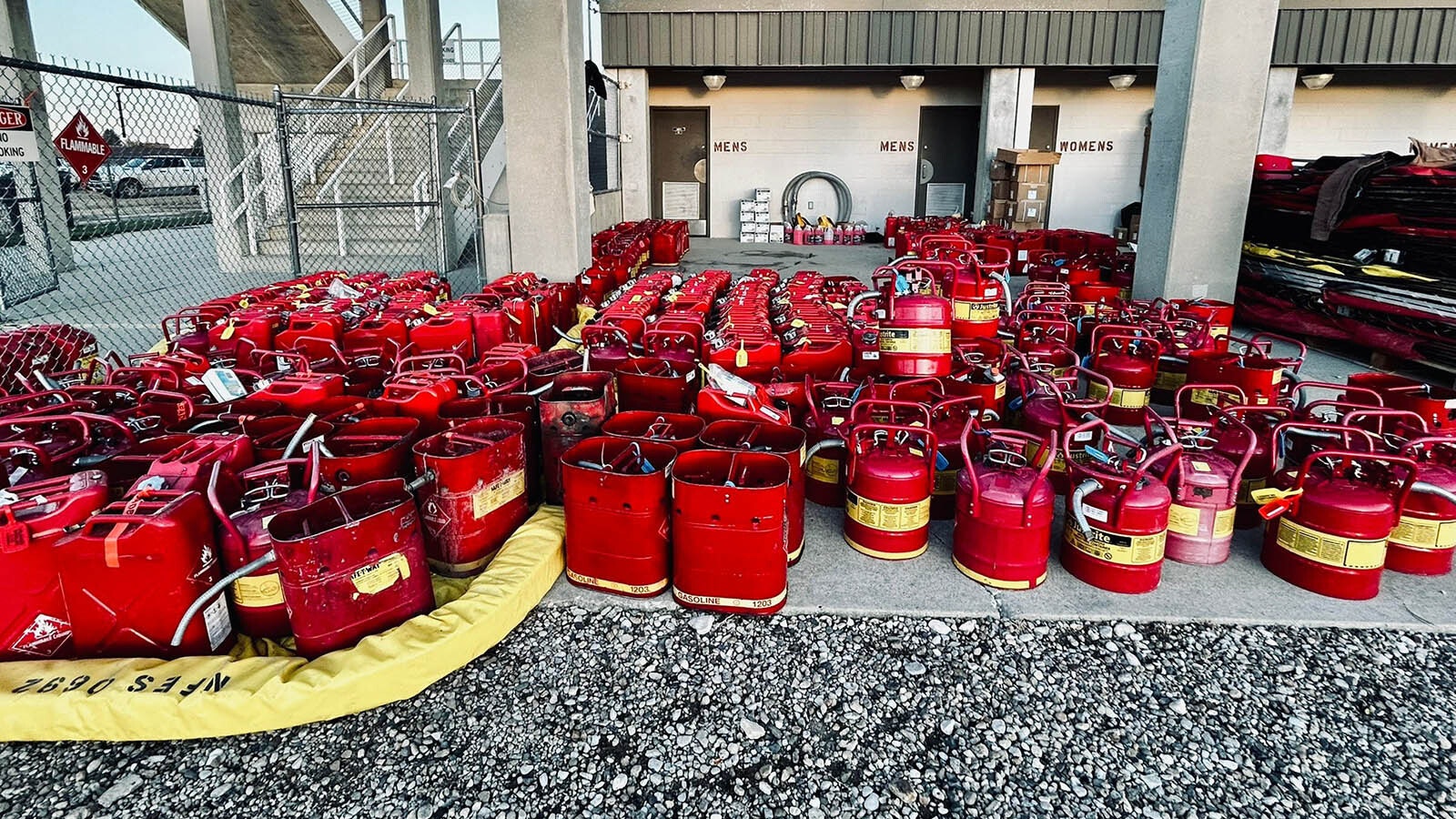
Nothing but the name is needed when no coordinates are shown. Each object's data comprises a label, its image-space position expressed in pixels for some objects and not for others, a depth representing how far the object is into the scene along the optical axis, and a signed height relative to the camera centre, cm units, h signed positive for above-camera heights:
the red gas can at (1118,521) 318 -117
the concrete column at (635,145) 1528 +128
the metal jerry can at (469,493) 330 -114
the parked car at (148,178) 2046 +83
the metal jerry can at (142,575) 258 -117
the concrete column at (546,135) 850 +83
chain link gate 1161 +35
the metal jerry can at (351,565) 268 -117
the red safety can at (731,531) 298 -115
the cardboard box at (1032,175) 1353 +70
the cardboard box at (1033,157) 1341 +98
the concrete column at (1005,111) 1489 +191
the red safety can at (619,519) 314 -117
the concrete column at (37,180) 1059 +36
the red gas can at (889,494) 350 -118
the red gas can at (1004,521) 326 -120
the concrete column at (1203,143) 735 +70
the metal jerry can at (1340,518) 315 -114
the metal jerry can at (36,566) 259 -112
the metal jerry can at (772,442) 348 -97
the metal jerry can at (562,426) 387 -99
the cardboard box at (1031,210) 1370 +12
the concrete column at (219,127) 1101 +114
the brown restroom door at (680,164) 1736 +105
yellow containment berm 248 -146
